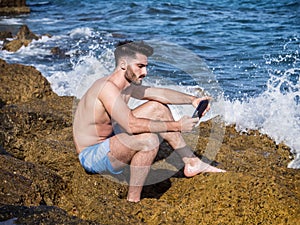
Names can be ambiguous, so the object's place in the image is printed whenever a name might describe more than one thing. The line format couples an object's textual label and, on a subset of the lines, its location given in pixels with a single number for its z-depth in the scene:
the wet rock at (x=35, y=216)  2.70
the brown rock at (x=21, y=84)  5.85
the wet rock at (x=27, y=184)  3.21
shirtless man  3.77
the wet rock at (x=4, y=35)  13.65
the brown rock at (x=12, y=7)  20.23
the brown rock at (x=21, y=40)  12.03
